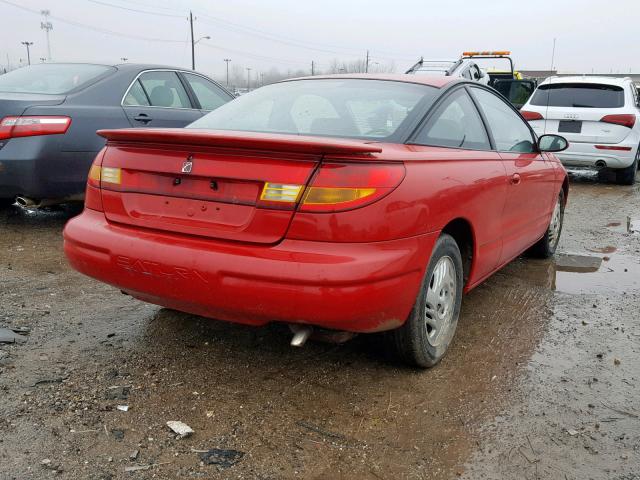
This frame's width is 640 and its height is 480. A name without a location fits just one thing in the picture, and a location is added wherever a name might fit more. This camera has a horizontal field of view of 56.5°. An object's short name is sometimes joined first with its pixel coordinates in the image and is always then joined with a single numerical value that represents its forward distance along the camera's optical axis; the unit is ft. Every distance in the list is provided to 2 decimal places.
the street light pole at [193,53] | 171.42
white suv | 29.45
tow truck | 47.11
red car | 7.63
